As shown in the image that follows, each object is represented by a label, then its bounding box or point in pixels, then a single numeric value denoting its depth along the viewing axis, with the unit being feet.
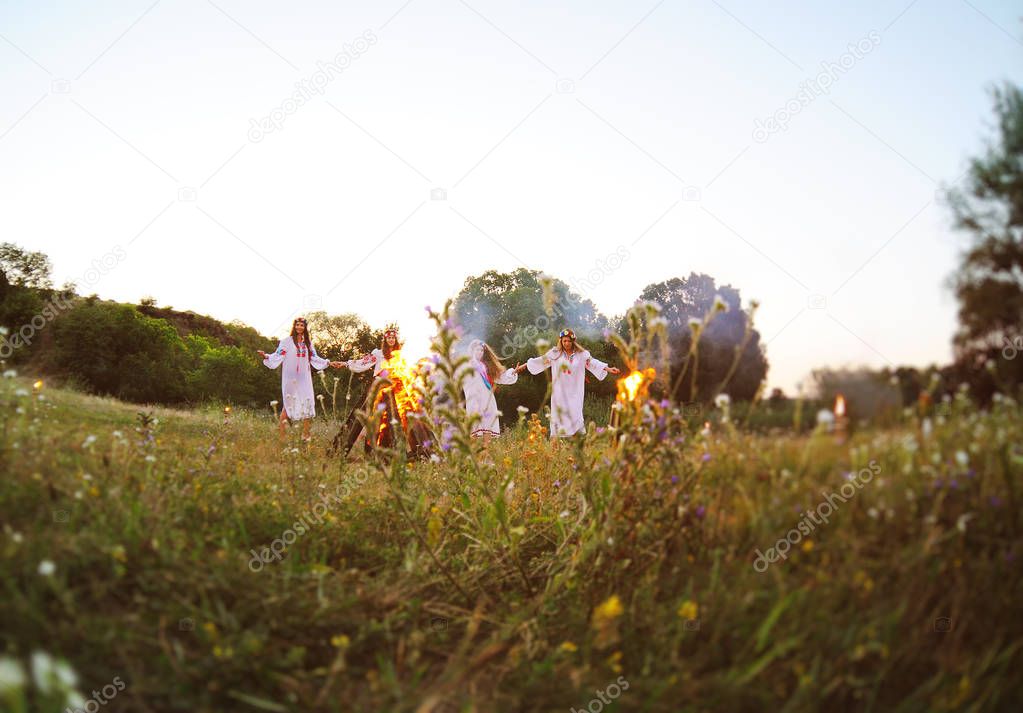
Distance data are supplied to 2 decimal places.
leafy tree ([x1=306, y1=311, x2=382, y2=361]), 74.23
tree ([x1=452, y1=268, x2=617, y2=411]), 71.61
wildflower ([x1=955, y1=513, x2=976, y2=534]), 8.23
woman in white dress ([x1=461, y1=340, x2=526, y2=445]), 39.99
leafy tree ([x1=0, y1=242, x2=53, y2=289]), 39.58
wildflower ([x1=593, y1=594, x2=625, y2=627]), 9.50
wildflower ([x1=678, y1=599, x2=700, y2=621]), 8.96
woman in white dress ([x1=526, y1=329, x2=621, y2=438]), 34.53
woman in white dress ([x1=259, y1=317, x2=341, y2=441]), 41.27
